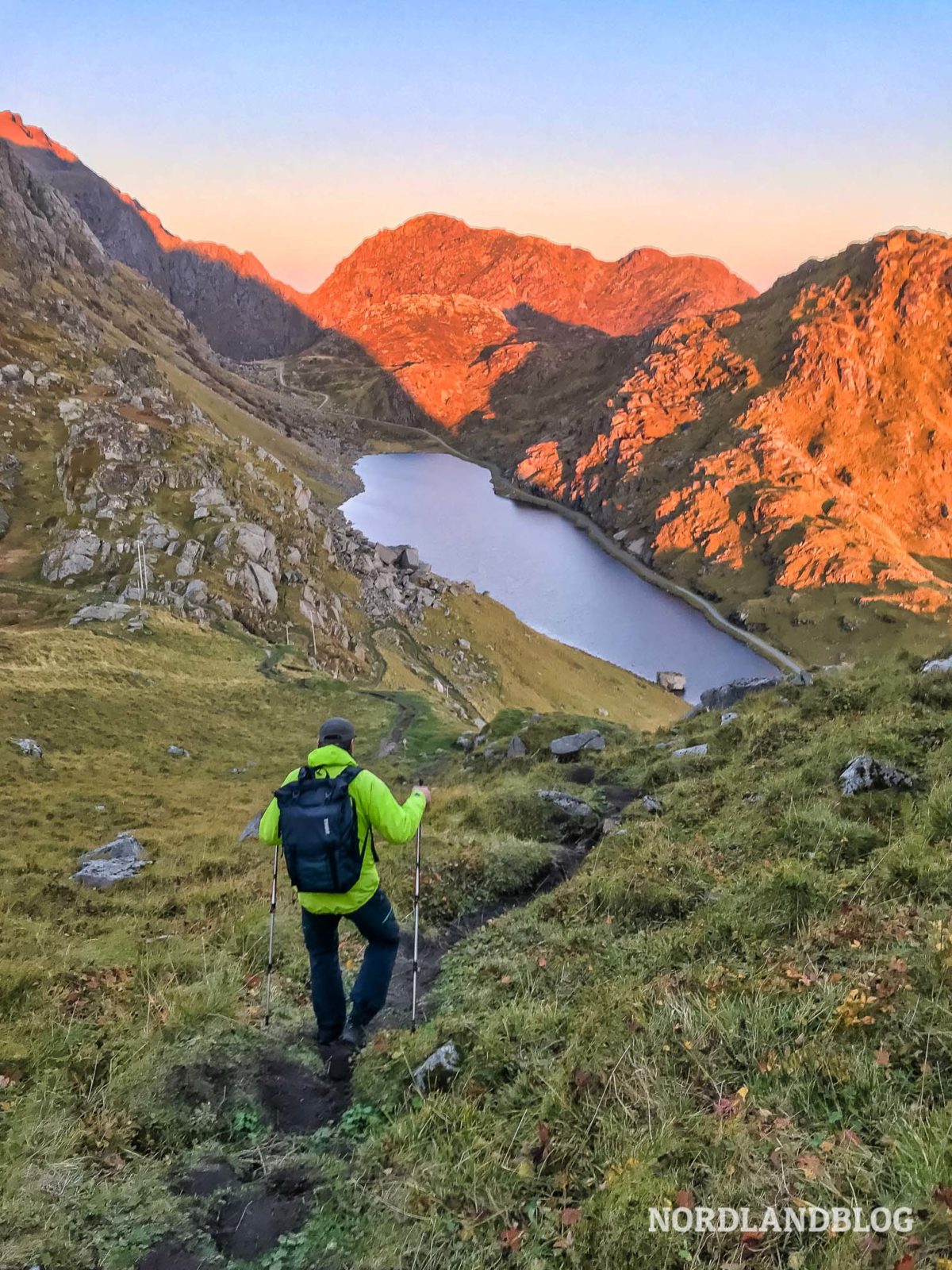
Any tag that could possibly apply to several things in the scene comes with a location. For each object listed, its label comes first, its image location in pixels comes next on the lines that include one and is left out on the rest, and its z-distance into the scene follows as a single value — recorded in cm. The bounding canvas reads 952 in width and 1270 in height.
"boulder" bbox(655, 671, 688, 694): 8681
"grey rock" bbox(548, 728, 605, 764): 1874
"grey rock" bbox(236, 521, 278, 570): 5373
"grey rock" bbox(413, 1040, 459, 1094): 468
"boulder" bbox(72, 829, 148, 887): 1173
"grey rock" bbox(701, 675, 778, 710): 2077
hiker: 510
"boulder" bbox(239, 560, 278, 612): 5153
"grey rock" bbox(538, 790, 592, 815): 1242
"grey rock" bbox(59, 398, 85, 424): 6894
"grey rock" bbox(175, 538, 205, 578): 4888
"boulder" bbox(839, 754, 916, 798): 794
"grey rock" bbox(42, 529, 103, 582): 4725
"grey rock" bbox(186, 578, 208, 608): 4671
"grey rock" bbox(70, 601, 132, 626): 3859
